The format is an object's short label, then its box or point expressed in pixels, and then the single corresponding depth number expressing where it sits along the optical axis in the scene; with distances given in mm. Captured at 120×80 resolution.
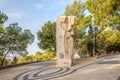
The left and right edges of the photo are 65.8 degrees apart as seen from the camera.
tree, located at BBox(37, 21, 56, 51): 14926
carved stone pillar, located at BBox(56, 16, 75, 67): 8341
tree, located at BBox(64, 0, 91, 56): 13606
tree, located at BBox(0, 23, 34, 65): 8968
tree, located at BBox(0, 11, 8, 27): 8254
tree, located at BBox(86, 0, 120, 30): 6630
